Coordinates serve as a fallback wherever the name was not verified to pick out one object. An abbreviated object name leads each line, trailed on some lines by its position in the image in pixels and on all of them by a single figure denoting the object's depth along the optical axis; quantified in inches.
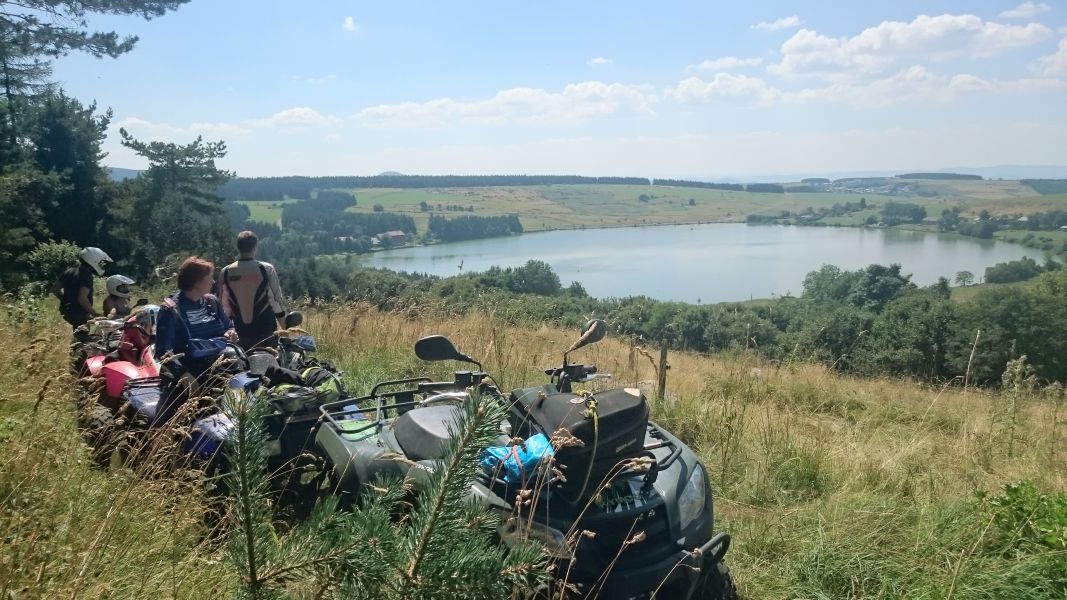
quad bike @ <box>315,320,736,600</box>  95.7
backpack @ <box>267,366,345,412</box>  147.4
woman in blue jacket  167.2
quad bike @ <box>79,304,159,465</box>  176.1
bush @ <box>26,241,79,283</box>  454.3
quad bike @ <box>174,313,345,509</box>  137.7
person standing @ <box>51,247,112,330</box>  250.4
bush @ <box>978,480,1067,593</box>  126.2
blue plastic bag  95.7
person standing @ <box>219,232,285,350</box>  239.0
